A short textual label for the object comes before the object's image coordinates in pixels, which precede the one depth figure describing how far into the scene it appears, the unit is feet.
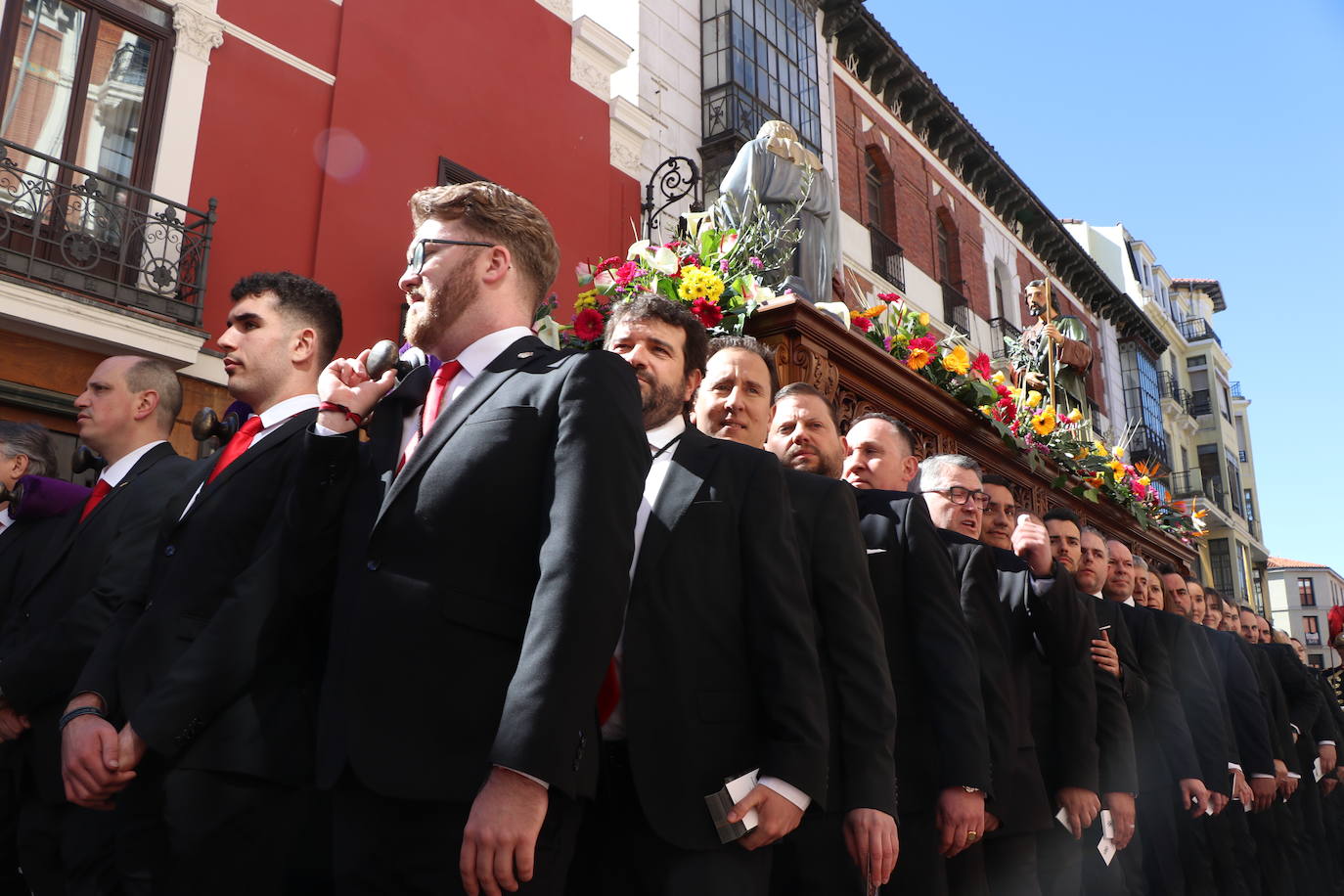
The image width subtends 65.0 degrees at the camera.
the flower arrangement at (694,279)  14.60
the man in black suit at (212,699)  7.38
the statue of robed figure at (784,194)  17.97
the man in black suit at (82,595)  9.66
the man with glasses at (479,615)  5.57
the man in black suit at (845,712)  7.91
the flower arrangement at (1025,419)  18.57
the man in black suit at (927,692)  9.70
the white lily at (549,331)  15.11
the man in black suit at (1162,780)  18.94
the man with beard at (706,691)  6.91
